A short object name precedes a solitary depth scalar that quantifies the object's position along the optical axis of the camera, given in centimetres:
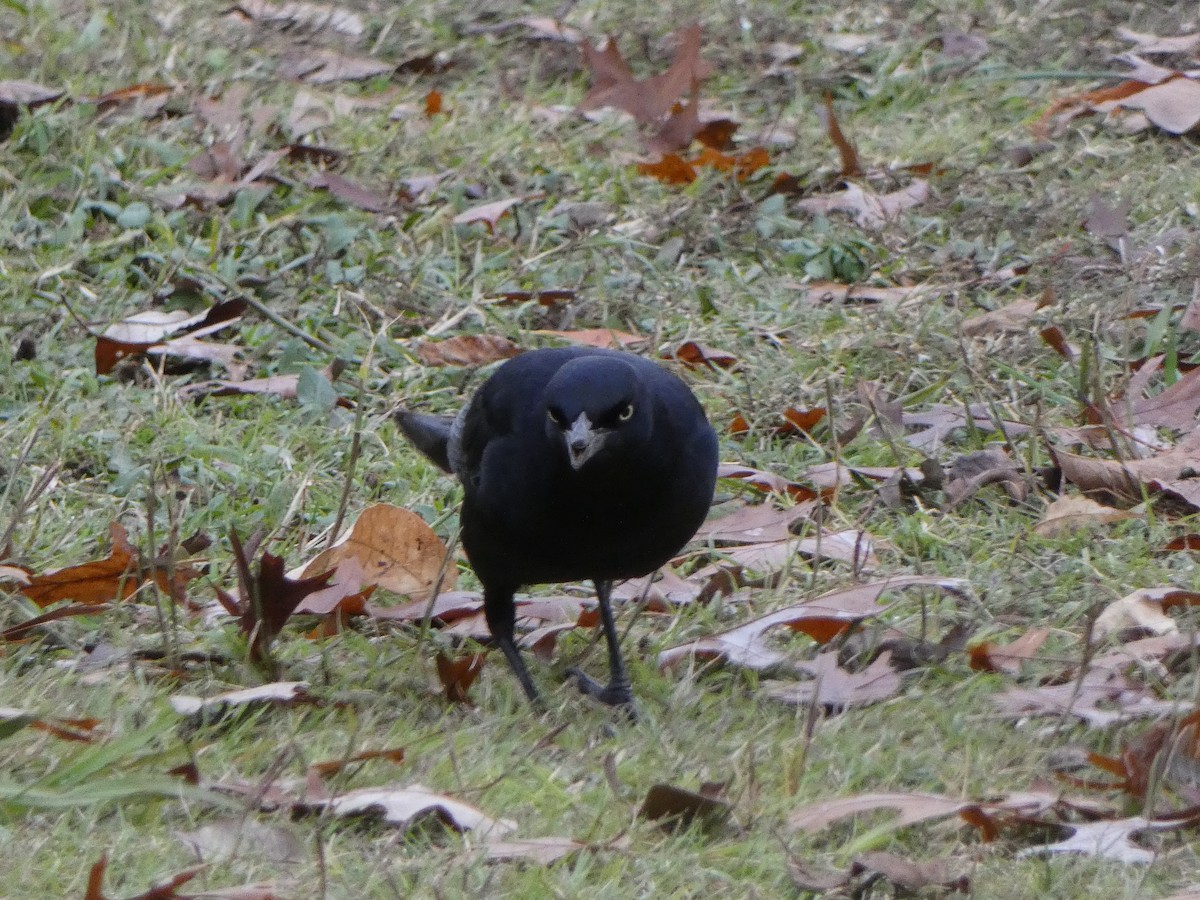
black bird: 732
